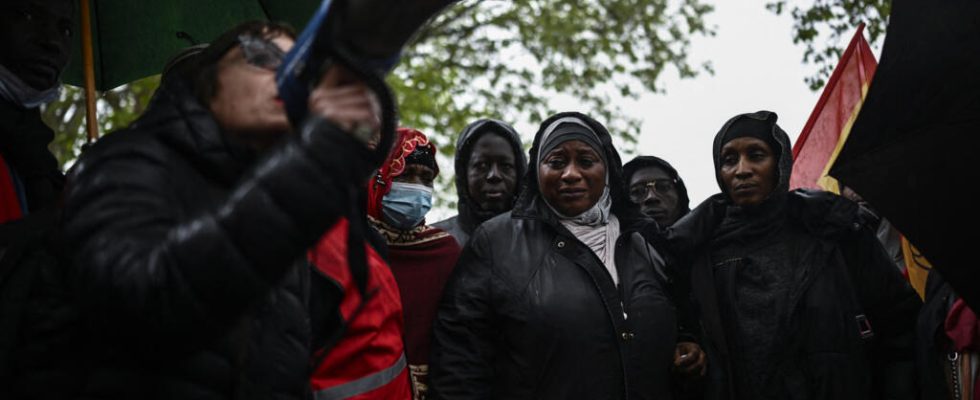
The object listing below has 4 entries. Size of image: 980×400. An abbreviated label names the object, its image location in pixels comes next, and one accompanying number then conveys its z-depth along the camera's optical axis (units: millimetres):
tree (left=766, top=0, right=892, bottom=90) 9578
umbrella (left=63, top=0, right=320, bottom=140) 3797
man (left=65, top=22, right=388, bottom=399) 1469
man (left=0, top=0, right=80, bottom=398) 1698
